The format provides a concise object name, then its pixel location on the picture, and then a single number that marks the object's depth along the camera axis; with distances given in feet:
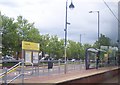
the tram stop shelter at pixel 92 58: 102.42
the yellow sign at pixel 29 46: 61.10
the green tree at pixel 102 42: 194.18
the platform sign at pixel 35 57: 65.40
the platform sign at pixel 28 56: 62.35
